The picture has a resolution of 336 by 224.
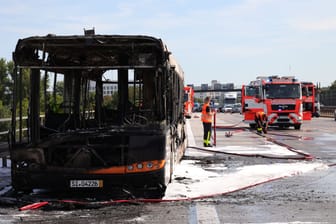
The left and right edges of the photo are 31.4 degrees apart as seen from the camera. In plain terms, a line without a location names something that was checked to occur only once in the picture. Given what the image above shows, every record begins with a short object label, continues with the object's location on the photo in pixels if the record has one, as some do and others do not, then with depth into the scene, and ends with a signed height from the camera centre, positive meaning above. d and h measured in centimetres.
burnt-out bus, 947 -34
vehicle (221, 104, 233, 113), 9818 -126
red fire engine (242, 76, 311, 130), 3344 +0
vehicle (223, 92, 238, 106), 10512 +25
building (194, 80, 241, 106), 14212 +347
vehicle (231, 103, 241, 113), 9530 -124
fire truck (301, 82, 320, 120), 3450 +4
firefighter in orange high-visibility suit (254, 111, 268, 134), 3004 -110
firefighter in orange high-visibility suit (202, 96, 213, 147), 2073 -71
